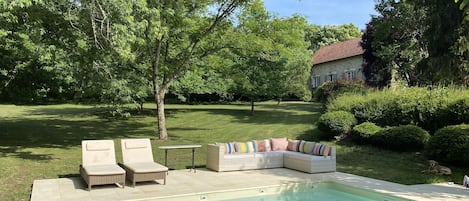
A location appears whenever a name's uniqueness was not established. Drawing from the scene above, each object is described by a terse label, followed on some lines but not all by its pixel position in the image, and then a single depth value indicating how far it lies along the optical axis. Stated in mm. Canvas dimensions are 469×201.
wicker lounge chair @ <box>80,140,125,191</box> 8367
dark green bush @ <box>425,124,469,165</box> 11242
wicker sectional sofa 10820
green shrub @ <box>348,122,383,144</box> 15305
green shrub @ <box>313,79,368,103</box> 21734
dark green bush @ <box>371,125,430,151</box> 13555
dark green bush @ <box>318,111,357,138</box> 16609
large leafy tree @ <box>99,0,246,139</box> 14930
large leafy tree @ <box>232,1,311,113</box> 16938
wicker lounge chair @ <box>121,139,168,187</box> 8797
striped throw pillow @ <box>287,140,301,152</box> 12188
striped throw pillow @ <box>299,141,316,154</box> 11609
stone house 40781
